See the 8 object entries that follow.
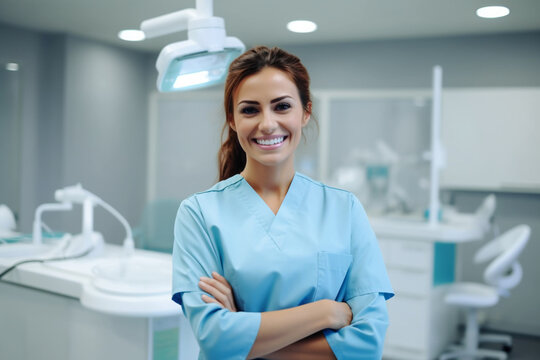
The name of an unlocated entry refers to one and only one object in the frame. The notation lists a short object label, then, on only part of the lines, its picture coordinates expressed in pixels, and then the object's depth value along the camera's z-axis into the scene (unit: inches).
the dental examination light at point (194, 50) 57.8
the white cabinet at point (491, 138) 147.7
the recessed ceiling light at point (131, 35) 159.0
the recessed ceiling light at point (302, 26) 143.4
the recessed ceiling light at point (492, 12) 123.6
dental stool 117.8
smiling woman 40.1
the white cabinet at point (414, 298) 123.0
